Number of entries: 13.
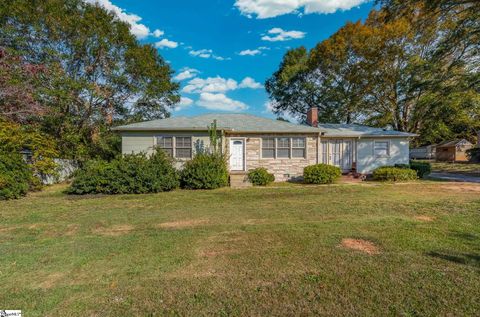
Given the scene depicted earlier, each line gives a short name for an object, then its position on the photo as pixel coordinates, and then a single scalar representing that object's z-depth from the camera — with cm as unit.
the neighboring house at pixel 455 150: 2858
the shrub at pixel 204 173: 1115
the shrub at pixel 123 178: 995
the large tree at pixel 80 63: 1491
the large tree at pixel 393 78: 1745
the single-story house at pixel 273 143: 1256
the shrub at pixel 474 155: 2551
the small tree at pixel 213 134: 1228
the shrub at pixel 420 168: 1366
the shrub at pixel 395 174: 1259
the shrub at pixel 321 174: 1203
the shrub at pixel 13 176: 881
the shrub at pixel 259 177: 1207
